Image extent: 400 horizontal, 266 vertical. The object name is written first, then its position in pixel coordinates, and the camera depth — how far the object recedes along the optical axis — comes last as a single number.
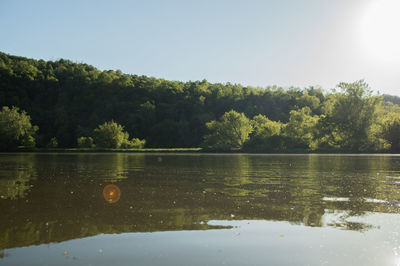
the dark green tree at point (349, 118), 74.25
